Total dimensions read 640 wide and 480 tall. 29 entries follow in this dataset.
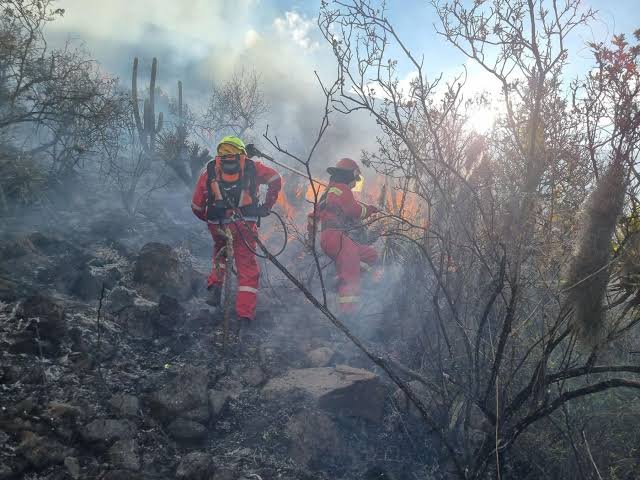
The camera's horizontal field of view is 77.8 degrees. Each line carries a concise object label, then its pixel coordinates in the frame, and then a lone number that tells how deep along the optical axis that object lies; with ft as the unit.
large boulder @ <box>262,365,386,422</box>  10.15
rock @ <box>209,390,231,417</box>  9.17
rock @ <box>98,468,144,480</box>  6.52
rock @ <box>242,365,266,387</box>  10.80
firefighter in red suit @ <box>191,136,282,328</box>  13.87
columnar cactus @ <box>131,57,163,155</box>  33.99
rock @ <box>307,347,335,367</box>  12.64
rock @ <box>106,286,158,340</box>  11.89
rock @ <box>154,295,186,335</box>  12.34
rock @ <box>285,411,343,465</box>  8.58
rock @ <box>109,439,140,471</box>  7.21
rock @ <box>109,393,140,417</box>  8.33
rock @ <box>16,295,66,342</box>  9.33
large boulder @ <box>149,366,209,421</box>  8.63
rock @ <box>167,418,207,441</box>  8.35
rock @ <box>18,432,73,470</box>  6.53
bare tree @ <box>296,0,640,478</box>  5.60
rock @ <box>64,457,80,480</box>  6.62
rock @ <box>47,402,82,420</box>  7.41
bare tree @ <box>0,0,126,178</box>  17.42
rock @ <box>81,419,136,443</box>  7.39
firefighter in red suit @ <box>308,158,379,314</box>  16.49
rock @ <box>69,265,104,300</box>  13.47
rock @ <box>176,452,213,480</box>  7.21
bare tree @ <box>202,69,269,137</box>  59.17
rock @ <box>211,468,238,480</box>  7.26
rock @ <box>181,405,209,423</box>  8.69
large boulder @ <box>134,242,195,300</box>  15.19
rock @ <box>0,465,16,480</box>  6.16
